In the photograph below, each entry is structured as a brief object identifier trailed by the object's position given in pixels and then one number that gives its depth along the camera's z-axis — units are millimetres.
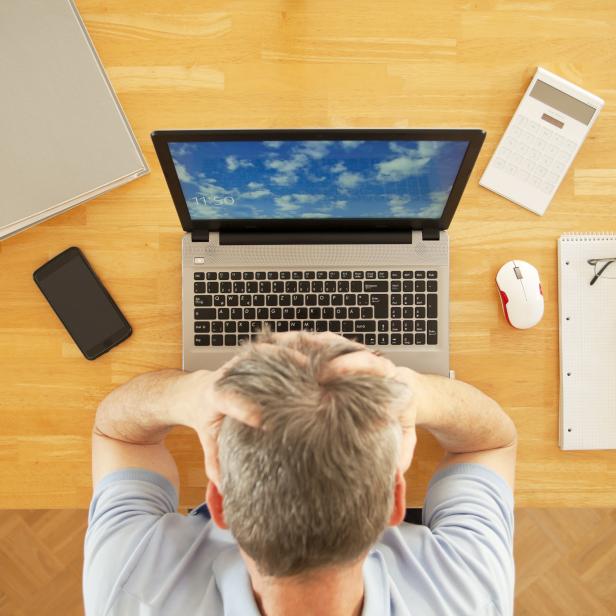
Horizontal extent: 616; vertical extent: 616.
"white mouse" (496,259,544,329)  946
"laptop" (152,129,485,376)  937
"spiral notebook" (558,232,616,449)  974
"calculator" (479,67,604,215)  981
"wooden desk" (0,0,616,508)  984
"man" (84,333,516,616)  565
